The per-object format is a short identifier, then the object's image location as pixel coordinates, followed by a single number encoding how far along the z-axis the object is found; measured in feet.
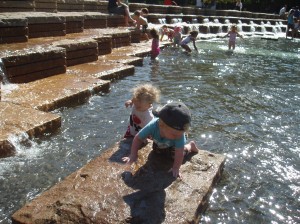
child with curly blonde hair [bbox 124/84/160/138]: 11.21
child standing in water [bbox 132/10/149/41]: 42.01
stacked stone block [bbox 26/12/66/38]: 26.13
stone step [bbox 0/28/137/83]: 18.90
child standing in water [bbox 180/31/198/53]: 38.96
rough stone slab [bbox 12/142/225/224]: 8.01
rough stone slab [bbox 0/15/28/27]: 22.29
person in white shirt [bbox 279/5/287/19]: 96.57
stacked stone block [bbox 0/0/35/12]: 29.94
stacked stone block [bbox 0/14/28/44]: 22.40
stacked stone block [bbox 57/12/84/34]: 31.14
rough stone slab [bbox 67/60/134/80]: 22.70
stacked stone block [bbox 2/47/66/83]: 18.66
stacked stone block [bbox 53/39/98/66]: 24.09
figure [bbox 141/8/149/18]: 49.65
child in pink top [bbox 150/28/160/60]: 32.63
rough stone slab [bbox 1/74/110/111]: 16.16
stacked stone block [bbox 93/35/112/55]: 29.30
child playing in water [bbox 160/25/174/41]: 46.52
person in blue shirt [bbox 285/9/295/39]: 71.82
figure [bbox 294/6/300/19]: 84.35
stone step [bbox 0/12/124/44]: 22.82
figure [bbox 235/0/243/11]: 97.12
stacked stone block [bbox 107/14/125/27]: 41.19
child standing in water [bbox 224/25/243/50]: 43.37
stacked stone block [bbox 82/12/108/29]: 35.91
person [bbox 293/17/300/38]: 73.37
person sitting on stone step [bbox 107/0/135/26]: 43.55
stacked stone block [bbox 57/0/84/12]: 39.93
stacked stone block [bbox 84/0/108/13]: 44.11
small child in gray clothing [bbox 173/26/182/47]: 42.57
